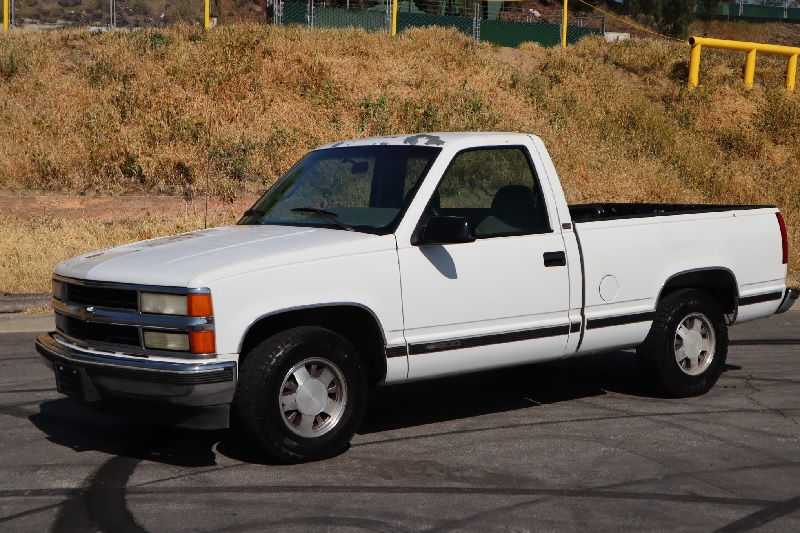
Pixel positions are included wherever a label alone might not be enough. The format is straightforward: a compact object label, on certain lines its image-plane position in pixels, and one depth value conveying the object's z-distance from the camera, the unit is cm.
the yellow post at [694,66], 2809
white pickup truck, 602
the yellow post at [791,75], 2862
